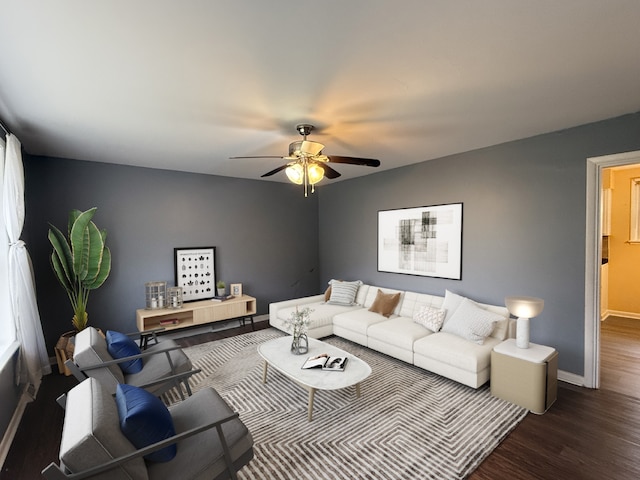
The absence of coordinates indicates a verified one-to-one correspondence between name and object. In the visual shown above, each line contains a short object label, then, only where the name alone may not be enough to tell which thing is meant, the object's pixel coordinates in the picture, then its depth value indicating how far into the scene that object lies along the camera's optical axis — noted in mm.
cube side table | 2682
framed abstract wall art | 4188
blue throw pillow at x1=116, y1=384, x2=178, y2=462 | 1568
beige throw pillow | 4438
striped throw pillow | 5035
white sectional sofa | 3113
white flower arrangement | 3250
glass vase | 3201
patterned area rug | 2088
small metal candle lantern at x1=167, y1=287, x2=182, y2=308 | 4562
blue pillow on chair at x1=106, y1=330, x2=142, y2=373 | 2730
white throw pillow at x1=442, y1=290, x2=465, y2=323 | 3756
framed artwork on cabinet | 4906
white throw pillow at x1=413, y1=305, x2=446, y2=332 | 3730
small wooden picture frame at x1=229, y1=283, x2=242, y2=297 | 5273
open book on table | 2816
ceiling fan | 2734
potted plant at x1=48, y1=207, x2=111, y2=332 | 3623
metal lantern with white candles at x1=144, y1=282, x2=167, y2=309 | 4496
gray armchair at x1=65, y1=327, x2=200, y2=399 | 2369
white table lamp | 2885
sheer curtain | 2871
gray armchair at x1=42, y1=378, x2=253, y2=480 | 1339
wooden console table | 4297
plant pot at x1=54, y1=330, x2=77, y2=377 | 3480
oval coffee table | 2600
